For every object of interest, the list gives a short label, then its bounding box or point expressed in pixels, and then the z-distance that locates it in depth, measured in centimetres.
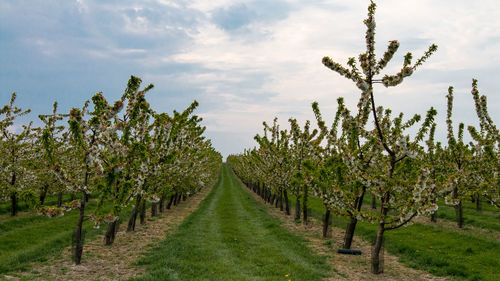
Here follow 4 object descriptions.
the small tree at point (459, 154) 2138
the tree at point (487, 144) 1552
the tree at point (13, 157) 2248
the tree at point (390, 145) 984
